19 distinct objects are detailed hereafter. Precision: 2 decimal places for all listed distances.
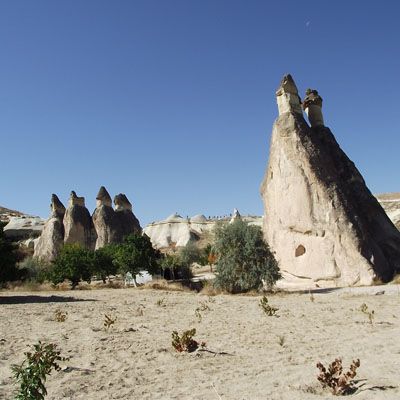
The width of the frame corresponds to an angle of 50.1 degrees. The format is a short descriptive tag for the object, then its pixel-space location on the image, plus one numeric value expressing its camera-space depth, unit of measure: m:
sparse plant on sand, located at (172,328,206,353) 7.58
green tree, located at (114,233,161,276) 27.92
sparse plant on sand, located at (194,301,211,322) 11.27
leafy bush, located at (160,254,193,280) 35.50
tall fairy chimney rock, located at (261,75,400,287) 19.77
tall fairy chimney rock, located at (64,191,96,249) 40.03
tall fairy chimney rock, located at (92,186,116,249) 39.44
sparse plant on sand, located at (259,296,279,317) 11.45
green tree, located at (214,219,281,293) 19.16
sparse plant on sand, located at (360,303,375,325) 10.23
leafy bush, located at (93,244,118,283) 29.62
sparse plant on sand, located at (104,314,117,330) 9.84
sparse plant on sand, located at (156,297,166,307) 15.16
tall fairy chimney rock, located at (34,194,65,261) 40.19
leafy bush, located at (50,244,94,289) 26.94
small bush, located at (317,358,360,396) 5.02
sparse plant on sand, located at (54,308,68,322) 11.20
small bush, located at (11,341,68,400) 4.35
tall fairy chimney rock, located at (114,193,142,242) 40.41
